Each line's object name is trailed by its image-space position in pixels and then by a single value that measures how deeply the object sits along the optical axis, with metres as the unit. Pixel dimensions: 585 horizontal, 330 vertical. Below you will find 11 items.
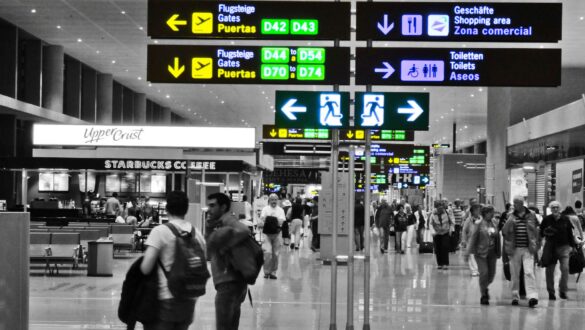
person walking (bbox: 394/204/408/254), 28.03
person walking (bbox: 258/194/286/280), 18.12
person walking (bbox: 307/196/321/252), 27.42
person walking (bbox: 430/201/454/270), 21.70
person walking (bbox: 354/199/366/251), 26.17
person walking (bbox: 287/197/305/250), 28.36
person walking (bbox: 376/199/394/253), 28.53
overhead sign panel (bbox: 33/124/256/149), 34.56
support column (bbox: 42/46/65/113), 40.84
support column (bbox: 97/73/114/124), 49.16
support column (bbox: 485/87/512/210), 41.25
